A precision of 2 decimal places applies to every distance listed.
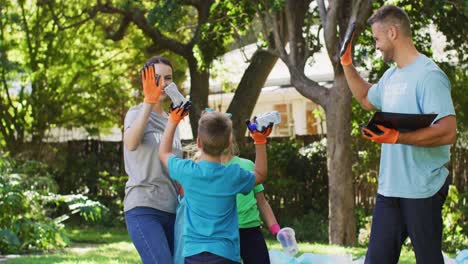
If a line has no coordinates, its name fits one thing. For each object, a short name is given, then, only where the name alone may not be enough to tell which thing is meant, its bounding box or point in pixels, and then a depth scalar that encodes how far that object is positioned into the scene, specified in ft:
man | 13.92
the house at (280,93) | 62.44
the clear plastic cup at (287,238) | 17.34
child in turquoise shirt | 14.07
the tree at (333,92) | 35.24
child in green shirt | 16.63
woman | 14.53
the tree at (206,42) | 41.19
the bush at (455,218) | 39.99
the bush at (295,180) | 48.21
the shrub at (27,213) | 34.06
